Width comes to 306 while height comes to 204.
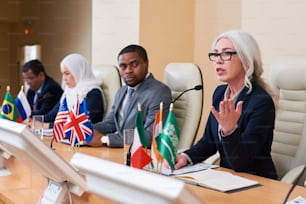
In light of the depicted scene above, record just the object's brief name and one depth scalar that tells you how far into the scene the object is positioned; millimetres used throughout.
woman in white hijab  5314
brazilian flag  4740
